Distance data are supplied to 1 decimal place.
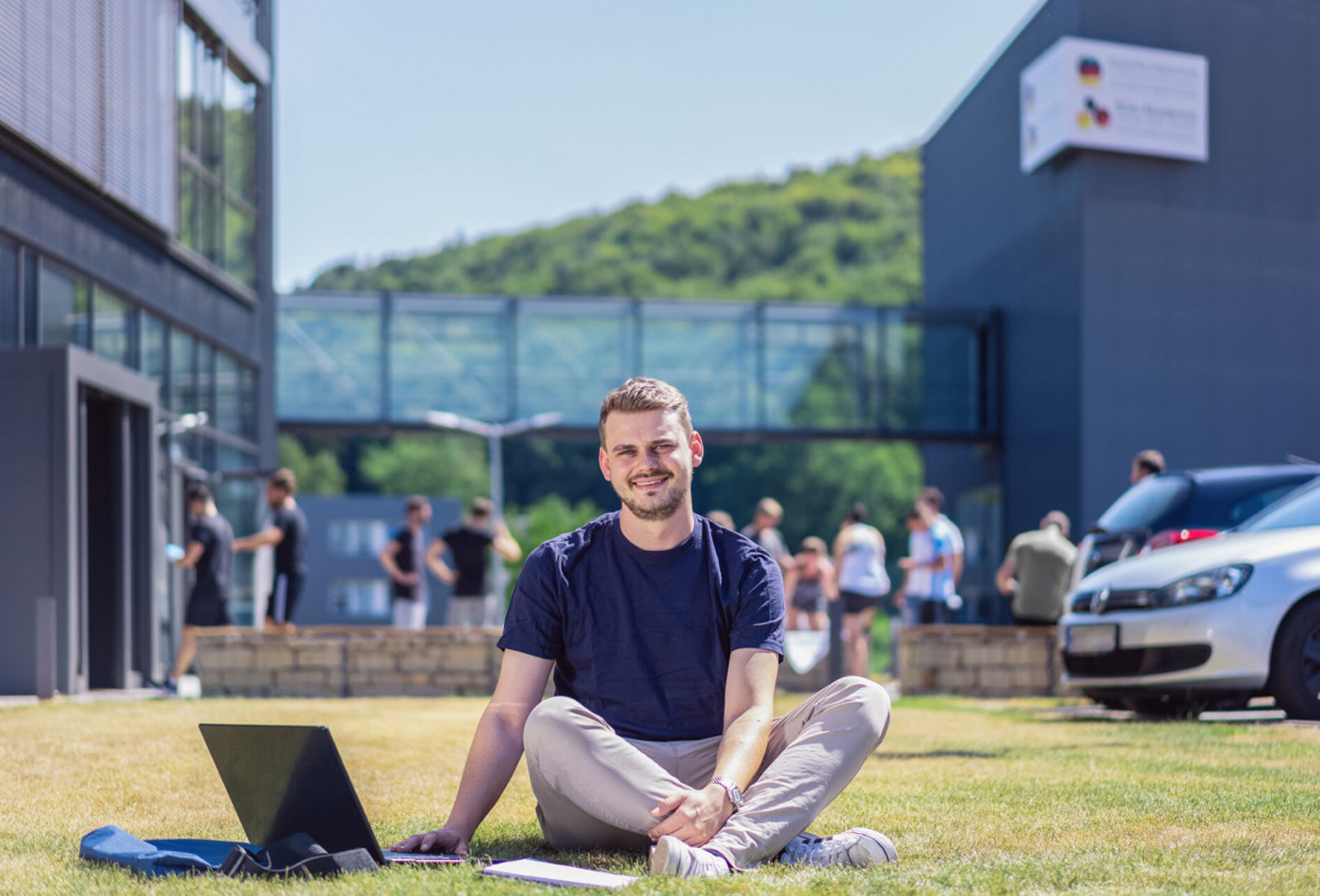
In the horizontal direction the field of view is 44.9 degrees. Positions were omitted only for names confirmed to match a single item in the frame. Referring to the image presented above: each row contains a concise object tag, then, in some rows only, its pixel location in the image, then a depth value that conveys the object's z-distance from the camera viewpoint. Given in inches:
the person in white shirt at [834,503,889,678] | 577.3
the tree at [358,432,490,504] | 3614.7
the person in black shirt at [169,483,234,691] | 591.5
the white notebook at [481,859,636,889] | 145.5
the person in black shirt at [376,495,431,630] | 642.2
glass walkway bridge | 1342.3
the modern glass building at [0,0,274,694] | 539.8
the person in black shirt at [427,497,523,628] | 624.7
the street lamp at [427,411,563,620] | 1330.0
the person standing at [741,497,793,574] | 644.8
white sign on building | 1139.3
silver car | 377.1
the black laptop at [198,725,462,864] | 155.3
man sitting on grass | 162.2
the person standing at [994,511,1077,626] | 581.9
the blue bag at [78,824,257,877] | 160.7
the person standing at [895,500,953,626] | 630.5
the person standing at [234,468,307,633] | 595.8
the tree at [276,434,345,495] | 3405.5
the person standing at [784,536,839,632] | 717.9
